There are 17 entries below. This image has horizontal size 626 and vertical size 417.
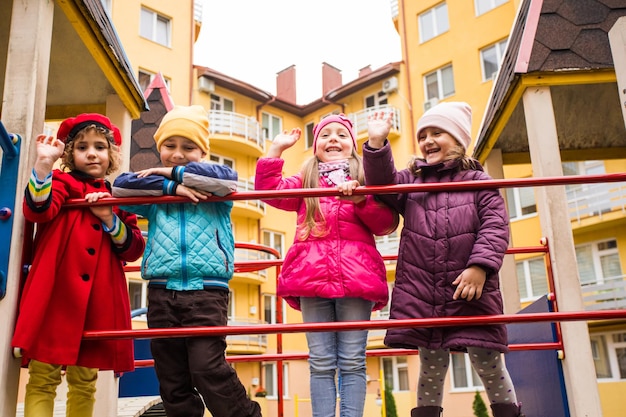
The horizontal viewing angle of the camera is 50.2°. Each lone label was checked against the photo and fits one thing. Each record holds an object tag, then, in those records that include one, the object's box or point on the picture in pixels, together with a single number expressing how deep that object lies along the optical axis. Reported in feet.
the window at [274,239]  89.99
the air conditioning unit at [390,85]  84.04
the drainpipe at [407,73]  82.38
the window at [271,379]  86.28
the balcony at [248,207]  84.53
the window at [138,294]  73.51
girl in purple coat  10.25
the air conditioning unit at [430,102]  78.80
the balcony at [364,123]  83.41
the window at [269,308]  88.38
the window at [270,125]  96.44
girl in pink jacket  10.69
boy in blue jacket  10.17
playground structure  9.27
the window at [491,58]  74.08
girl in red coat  9.63
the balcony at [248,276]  82.99
